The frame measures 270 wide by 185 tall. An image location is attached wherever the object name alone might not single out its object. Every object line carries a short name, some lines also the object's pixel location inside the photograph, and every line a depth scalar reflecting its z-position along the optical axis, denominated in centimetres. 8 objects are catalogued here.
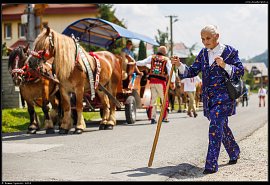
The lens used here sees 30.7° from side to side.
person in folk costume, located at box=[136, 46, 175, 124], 1245
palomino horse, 1026
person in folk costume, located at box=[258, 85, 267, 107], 3081
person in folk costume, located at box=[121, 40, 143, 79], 1320
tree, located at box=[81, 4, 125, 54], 4412
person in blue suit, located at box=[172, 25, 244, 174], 588
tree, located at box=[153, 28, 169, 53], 4224
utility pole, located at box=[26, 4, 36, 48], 1372
